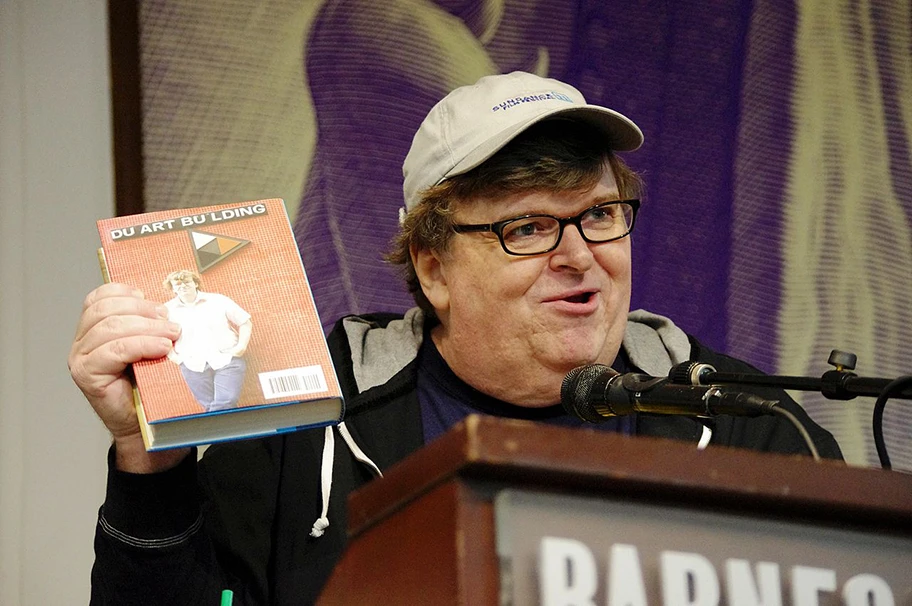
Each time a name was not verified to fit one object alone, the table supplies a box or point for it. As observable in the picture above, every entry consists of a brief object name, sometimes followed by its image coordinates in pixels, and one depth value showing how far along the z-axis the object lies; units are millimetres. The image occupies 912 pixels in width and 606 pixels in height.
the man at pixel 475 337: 4711
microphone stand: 4308
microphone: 4323
